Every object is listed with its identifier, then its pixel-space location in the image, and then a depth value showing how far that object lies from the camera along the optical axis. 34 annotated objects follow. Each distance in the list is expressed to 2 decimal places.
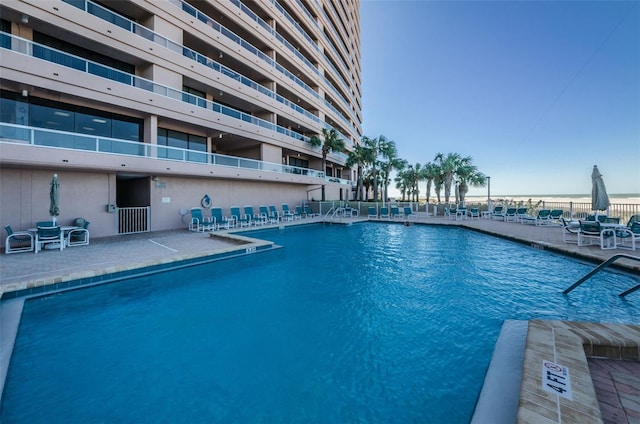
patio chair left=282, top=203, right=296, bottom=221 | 17.88
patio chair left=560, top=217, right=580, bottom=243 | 8.57
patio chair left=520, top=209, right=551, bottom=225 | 13.45
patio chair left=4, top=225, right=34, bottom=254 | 7.75
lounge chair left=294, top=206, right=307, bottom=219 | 19.42
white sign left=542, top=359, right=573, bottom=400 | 1.86
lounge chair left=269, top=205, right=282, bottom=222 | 16.62
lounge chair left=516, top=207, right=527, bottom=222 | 14.68
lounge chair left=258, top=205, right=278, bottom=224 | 15.90
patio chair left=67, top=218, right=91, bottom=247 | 8.63
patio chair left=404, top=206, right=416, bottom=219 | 18.56
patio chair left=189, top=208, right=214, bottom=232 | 12.64
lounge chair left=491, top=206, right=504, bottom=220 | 16.91
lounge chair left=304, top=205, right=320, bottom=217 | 20.80
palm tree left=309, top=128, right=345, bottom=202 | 23.28
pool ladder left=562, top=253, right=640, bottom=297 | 3.35
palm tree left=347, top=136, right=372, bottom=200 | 26.16
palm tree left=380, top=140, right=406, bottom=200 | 26.47
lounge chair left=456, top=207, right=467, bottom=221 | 17.71
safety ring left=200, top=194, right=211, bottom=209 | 14.52
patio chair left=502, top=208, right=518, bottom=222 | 15.45
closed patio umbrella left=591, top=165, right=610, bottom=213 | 9.79
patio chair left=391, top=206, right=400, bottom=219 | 19.41
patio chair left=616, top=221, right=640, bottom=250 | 7.25
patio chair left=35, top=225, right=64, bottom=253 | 7.65
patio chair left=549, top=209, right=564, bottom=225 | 13.06
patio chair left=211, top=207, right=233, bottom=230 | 13.28
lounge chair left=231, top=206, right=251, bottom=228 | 14.57
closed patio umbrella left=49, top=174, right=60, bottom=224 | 7.77
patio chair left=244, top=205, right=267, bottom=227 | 15.09
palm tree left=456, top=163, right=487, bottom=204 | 26.89
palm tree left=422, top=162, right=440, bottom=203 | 29.36
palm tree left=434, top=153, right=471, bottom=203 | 26.32
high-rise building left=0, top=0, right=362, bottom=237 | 8.80
